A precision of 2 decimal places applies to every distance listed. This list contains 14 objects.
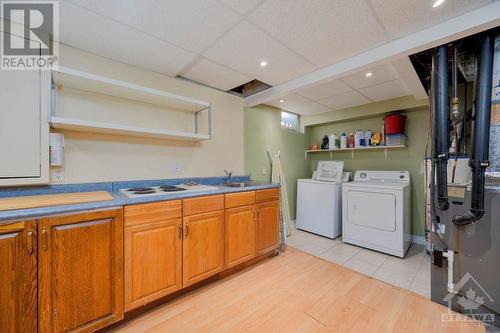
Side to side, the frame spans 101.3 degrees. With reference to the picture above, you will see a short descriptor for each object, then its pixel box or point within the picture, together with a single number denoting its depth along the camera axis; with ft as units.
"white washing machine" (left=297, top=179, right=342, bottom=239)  10.82
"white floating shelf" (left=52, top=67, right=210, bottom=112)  5.39
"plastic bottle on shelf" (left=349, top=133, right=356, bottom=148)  12.13
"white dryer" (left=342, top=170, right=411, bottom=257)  8.77
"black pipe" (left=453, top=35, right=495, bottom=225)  5.13
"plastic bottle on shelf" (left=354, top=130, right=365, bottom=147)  11.57
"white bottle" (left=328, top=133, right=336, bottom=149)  12.57
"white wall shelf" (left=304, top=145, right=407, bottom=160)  10.67
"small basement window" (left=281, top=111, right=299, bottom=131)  12.88
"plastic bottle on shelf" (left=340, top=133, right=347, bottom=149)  12.30
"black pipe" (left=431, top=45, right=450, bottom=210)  5.67
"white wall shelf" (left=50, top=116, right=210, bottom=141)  5.30
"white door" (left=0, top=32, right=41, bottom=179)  4.81
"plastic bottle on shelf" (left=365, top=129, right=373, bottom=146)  11.42
